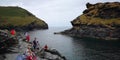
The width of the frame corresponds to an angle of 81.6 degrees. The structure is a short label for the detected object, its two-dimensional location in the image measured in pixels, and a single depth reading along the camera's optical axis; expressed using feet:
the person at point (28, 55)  34.01
